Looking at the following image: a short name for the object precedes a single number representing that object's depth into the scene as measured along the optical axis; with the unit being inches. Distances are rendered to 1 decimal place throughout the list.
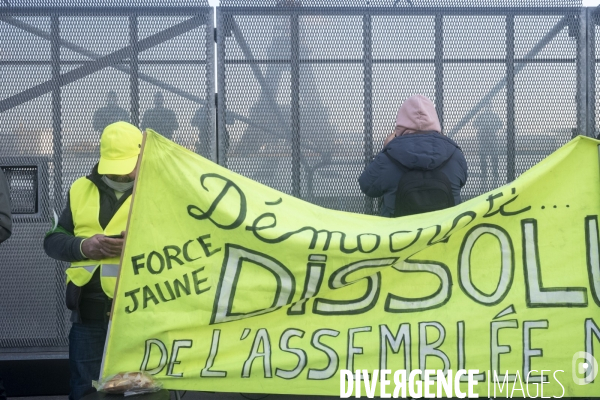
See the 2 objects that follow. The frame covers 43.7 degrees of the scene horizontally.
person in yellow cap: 168.2
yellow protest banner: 161.2
